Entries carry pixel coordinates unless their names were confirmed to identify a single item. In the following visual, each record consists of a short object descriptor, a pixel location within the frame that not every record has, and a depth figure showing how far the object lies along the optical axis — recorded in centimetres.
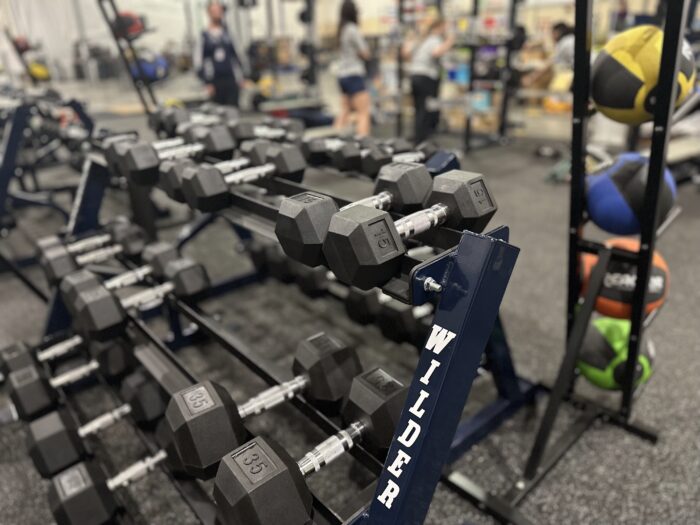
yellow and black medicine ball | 104
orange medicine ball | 124
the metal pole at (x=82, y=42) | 625
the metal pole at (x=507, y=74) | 431
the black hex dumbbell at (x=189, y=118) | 169
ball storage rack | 96
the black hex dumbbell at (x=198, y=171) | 110
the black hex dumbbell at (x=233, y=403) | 85
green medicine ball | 132
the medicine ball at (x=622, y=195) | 116
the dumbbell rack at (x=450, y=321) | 67
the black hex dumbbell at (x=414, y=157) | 113
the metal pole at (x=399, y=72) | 450
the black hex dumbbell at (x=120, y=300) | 125
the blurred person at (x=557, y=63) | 390
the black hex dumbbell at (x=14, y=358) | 137
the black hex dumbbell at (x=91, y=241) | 163
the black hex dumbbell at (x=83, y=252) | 153
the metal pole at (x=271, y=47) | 595
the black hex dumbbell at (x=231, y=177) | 109
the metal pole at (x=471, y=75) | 424
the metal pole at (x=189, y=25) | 650
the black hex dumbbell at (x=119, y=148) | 130
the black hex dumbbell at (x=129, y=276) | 132
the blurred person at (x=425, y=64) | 439
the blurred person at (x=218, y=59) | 425
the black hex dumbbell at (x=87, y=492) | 103
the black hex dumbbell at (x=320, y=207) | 78
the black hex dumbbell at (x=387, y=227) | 70
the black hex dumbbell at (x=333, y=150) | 139
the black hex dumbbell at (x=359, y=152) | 136
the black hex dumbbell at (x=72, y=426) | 113
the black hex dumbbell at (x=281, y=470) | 72
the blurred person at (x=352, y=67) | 429
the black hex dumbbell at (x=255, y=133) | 157
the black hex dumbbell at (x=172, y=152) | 126
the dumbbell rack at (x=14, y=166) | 231
